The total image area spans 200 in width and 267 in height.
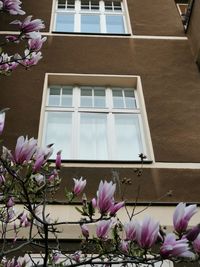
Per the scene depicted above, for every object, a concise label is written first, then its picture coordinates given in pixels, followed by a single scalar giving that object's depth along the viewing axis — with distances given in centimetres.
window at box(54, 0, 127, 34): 916
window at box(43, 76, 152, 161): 621
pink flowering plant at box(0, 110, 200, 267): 174
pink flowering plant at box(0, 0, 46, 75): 262
